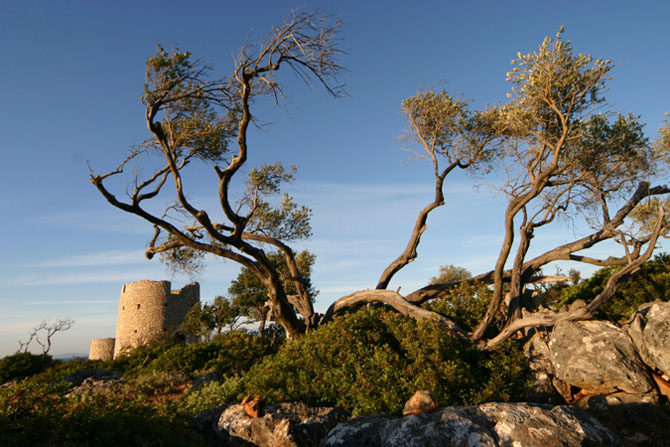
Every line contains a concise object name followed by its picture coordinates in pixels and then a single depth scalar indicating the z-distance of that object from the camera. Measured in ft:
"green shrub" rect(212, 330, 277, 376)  45.62
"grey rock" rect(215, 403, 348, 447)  24.36
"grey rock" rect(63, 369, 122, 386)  52.95
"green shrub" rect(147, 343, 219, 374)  50.60
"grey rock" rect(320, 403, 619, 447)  18.57
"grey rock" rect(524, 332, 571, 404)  33.42
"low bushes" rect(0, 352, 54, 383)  64.13
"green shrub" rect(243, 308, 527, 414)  29.40
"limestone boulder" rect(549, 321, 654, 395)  30.96
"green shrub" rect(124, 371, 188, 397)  43.55
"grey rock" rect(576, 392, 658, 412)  29.91
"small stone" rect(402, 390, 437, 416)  23.04
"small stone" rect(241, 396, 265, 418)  25.85
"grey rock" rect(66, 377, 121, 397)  45.14
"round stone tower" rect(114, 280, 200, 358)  105.19
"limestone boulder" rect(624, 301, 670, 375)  30.45
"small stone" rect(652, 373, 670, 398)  30.83
